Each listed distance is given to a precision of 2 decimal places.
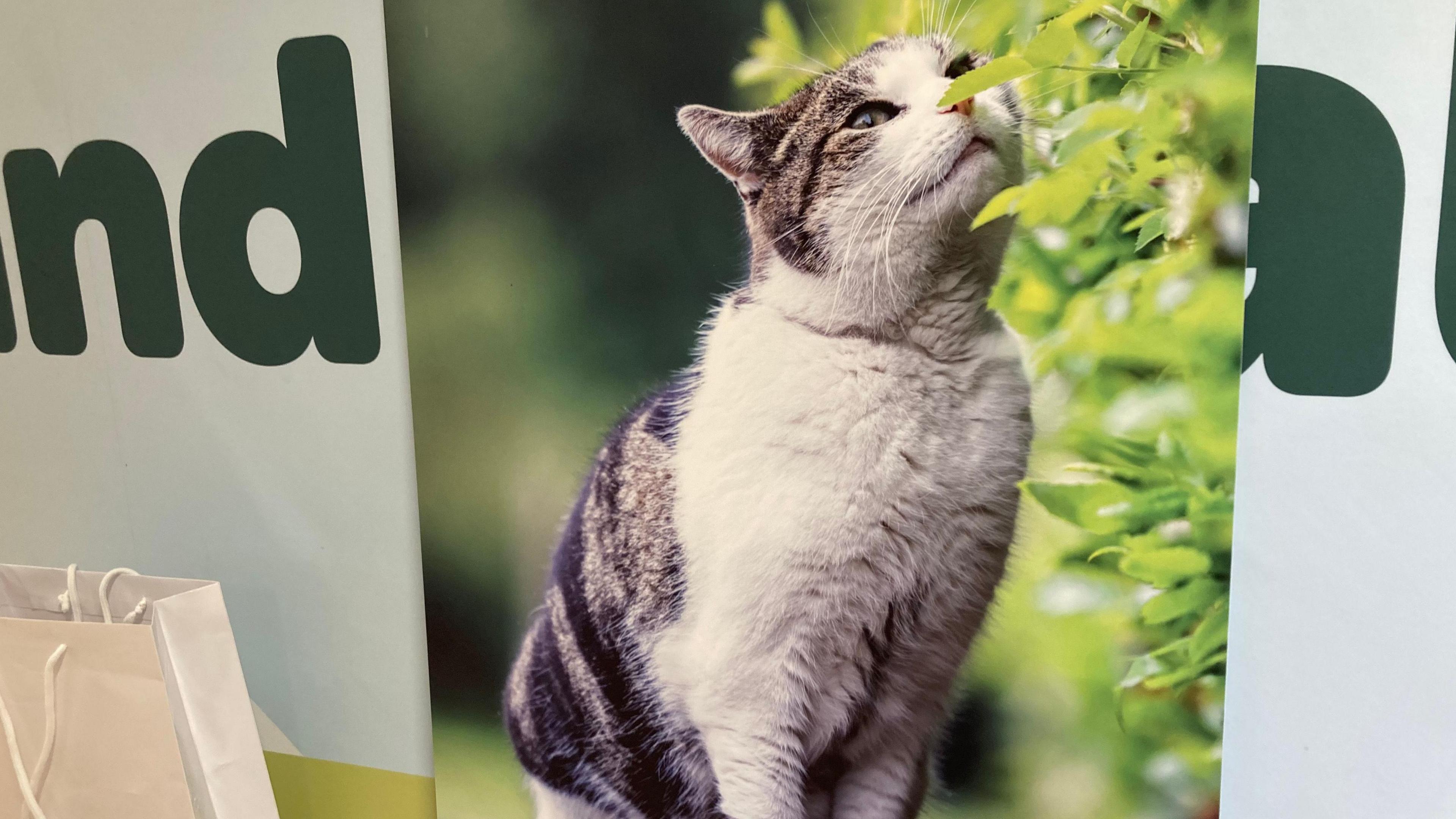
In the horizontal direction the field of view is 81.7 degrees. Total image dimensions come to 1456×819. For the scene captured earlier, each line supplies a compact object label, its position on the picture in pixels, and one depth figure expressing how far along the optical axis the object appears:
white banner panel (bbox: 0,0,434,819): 0.88
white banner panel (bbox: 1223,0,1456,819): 0.63
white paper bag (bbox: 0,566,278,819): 0.78
